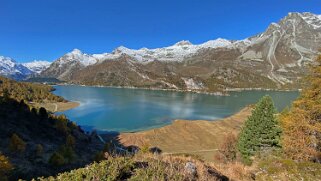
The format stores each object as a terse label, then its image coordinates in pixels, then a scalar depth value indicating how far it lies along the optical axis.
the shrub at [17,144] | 45.41
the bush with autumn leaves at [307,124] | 26.95
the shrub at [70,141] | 61.41
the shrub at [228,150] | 52.22
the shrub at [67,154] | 42.31
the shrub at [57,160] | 34.49
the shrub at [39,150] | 44.90
